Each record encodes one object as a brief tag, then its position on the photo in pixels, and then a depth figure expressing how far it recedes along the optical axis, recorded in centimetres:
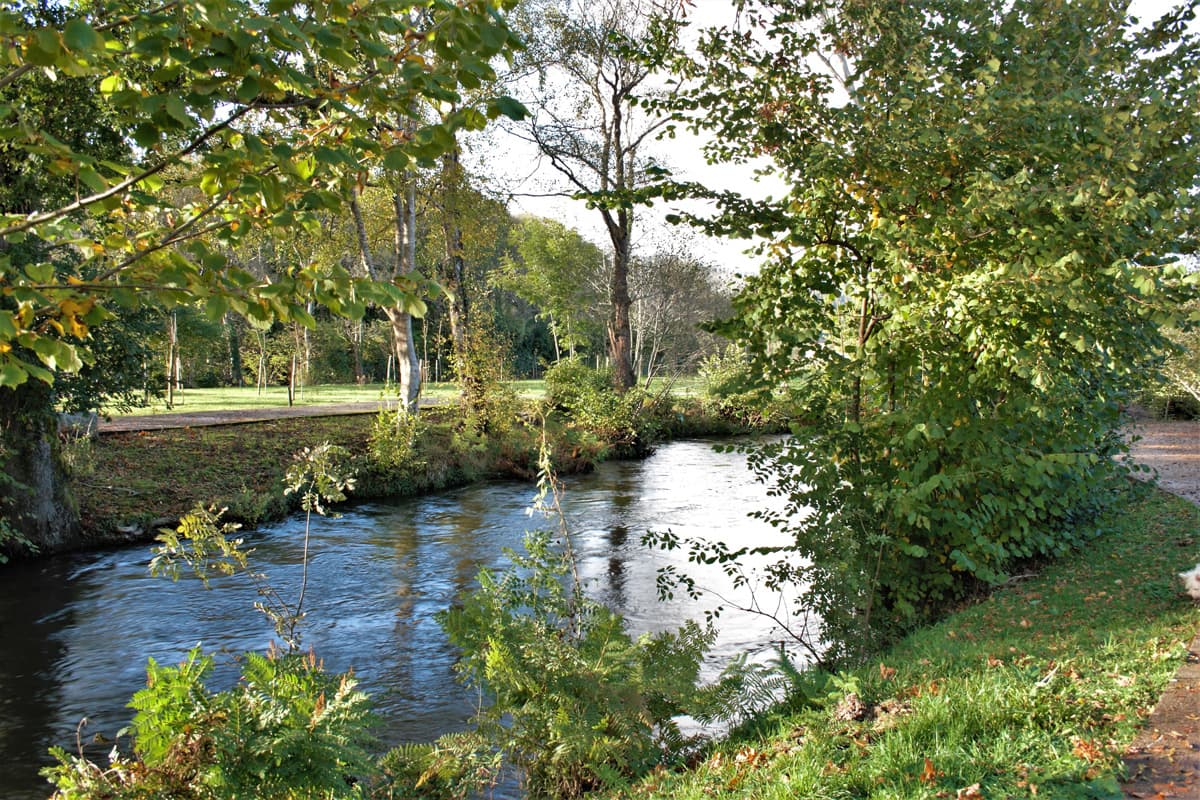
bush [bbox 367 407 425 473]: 1697
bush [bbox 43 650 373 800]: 348
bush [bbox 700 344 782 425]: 624
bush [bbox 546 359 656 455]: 2264
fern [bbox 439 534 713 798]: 450
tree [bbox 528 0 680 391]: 2480
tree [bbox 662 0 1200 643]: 528
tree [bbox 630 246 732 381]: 3372
